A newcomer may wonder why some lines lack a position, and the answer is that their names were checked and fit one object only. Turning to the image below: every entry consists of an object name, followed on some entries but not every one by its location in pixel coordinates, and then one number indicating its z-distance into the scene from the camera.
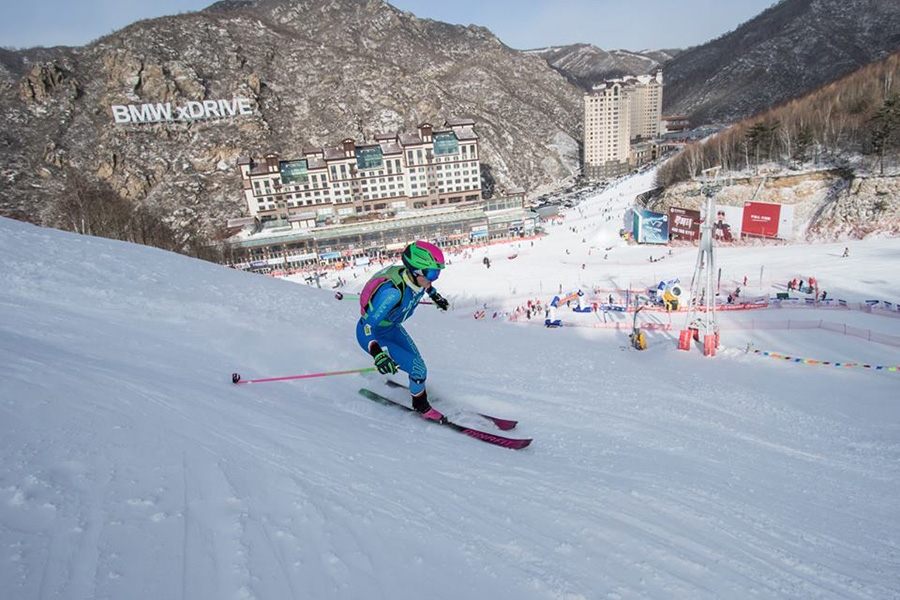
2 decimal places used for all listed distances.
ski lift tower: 15.67
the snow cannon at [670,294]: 24.16
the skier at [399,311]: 5.77
